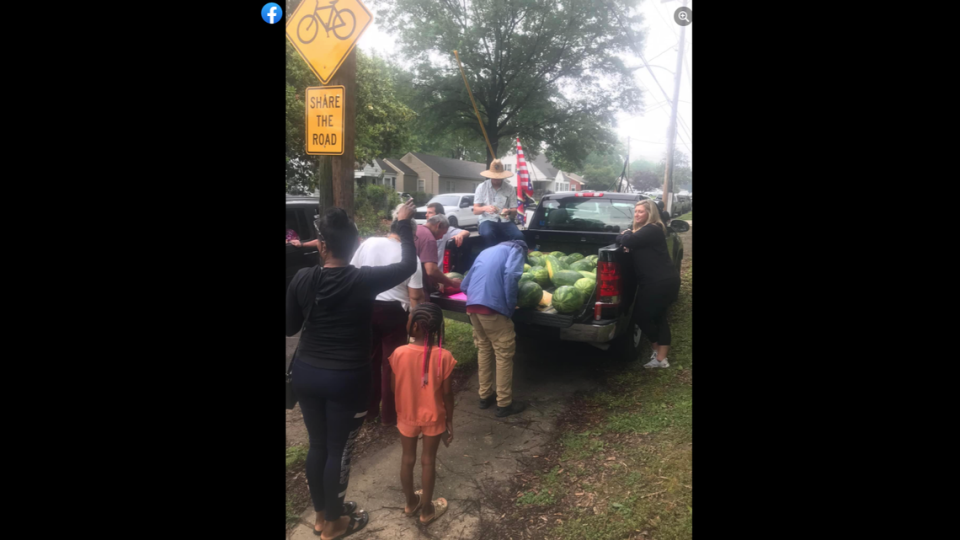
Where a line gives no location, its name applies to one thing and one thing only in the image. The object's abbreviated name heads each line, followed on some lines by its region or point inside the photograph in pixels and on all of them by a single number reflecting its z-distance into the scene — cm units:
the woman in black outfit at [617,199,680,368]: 432
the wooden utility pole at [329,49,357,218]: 364
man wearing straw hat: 527
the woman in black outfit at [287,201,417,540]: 254
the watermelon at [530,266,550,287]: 477
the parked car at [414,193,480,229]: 1755
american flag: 750
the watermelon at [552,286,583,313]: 427
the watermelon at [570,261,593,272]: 514
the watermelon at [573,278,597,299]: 441
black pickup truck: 421
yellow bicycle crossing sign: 311
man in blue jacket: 392
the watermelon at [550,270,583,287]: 464
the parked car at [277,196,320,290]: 723
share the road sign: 341
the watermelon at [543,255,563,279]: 492
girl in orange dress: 279
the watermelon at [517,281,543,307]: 433
